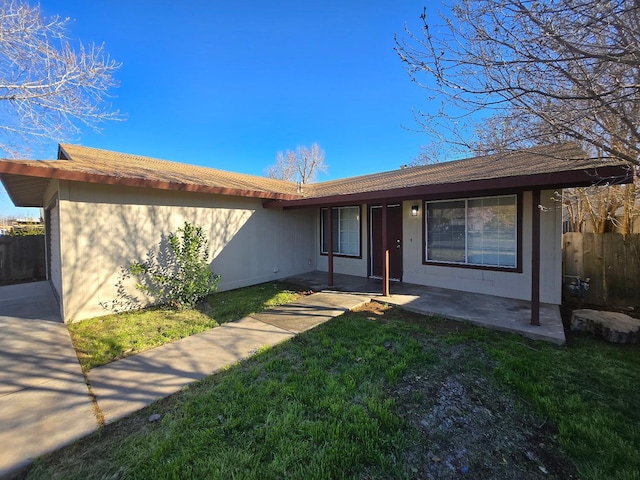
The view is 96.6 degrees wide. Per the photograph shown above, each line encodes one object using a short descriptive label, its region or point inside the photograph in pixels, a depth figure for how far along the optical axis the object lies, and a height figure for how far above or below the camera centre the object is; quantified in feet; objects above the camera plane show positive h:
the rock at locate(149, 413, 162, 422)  7.91 -5.04
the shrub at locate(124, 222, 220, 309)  18.52 -2.31
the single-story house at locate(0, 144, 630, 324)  16.10 +1.30
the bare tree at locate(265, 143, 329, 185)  91.66 +23.58
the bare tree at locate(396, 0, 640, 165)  8.14 +5.67
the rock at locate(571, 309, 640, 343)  12.76 -4.28
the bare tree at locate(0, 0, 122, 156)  17.72 +10.66
